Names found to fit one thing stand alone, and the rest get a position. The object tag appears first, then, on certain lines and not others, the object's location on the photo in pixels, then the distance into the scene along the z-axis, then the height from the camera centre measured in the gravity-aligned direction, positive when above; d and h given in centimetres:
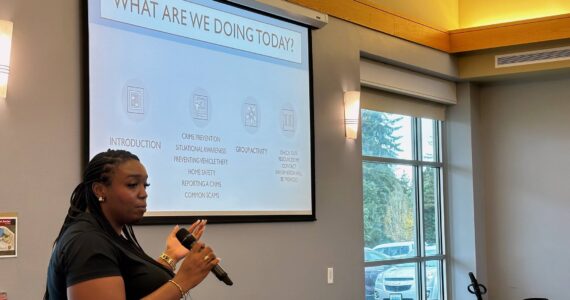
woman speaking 173 -17
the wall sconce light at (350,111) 503 +47
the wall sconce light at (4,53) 303 +55
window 590 -26
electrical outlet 482 -66
